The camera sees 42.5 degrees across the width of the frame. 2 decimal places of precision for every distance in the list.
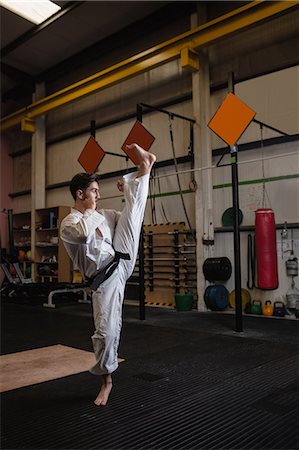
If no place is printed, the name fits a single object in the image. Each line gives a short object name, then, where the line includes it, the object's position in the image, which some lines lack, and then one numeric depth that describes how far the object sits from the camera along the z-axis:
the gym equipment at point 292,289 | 4.80
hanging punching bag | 4.72
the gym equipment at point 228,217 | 5.54
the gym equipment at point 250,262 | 5.24
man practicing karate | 2.11
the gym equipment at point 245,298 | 5.26
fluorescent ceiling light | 5.13
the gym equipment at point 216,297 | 5.29
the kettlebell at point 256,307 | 5.12
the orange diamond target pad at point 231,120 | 3.93
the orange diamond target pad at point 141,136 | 4.99
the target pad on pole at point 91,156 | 5.64
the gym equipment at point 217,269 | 5.31
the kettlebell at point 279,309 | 4.92
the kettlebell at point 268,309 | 5.02
